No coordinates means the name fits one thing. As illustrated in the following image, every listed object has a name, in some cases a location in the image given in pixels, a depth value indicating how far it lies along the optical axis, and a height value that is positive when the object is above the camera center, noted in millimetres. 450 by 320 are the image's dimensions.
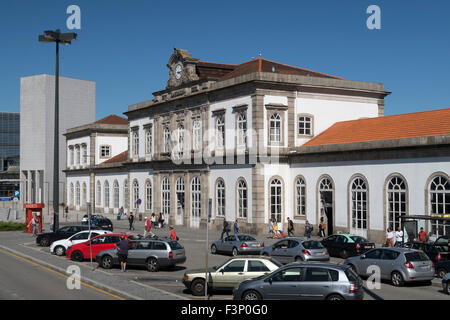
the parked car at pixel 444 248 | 24891 -3055
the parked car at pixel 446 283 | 20031 -3706
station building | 35562 +2192
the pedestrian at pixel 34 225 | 45675 -3385
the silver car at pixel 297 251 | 26719 -3370
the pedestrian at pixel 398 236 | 31439 -3137
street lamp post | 34688 +8886
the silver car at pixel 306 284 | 15867 -2989
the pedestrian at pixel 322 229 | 40250 -3468
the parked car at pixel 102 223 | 47009 -3428
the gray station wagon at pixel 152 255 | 25750 -3361
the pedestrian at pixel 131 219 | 50056 -3239
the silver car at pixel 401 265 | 21734 -3349
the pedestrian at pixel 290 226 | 41691 -3342
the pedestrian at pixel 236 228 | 42500 -3511
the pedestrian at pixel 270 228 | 42500 -3535
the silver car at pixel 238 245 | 31234 -3584
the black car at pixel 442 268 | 23375 -3679
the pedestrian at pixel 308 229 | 40062 -3425
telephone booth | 46875 -2425
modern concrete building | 121812 +13774
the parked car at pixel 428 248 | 24328 -3042
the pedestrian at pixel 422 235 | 30283 -3008
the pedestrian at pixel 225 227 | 40775 -3382
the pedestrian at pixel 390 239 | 32219 -3369
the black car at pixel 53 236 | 36344 -3400
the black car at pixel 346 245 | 29766 -3459
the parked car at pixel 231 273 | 19172 -3135
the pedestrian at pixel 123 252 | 25484 -3154
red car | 29438 -3339
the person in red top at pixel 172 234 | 36281 -3337
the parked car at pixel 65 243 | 32006 -3388
